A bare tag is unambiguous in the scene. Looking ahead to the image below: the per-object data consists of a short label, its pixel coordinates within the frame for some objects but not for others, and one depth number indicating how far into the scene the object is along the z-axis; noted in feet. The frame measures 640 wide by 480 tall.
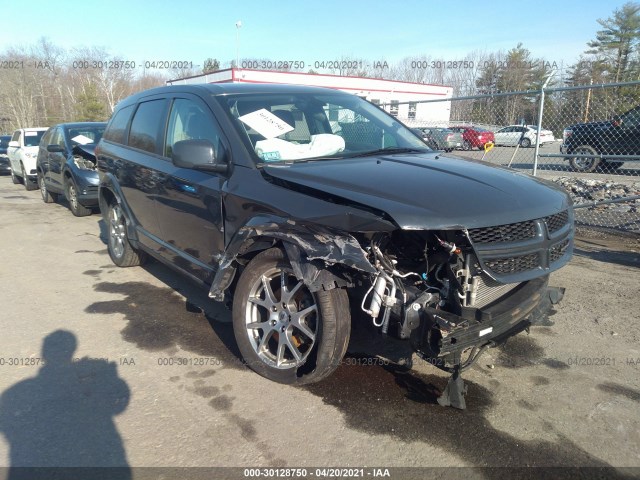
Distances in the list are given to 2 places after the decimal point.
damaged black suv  8.59
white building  97.81
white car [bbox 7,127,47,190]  45.73
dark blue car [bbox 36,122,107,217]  28.96
